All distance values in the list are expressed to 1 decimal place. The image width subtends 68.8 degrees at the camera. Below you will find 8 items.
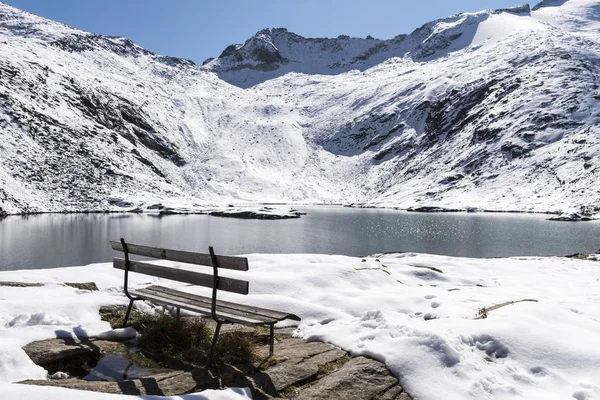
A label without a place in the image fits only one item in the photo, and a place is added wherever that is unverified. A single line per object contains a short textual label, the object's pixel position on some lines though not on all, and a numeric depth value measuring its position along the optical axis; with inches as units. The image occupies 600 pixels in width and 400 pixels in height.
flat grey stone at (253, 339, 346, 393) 241.1
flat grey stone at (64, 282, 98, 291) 448.8
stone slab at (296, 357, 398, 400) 230.5
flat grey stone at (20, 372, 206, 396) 210.6
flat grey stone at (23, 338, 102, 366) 245.3
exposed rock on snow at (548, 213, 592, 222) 2817.4
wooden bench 261.4
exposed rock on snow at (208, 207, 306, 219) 3053.6
